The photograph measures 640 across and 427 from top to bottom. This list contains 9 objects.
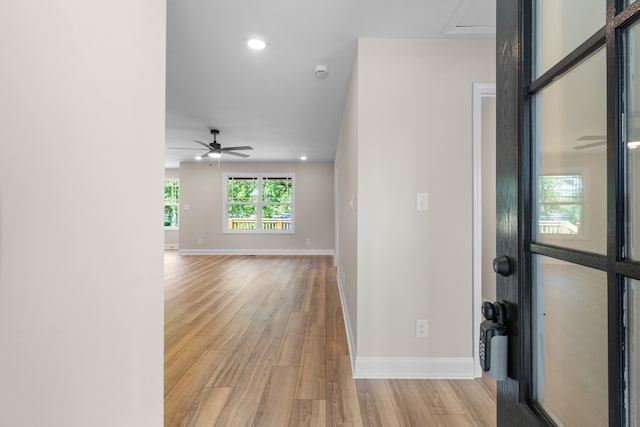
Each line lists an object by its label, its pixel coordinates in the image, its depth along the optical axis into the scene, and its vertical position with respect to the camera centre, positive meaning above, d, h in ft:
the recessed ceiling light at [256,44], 7.66 +4.13
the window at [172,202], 32.40 +1.10
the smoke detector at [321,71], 8.96 +4.07
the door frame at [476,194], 7.34 +0.44
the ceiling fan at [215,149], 16.48 +3.40
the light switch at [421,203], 7.38 +0.23
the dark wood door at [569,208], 1.41 +0.03
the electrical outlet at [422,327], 7.30 -2.60
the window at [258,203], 28.17 +0.87
